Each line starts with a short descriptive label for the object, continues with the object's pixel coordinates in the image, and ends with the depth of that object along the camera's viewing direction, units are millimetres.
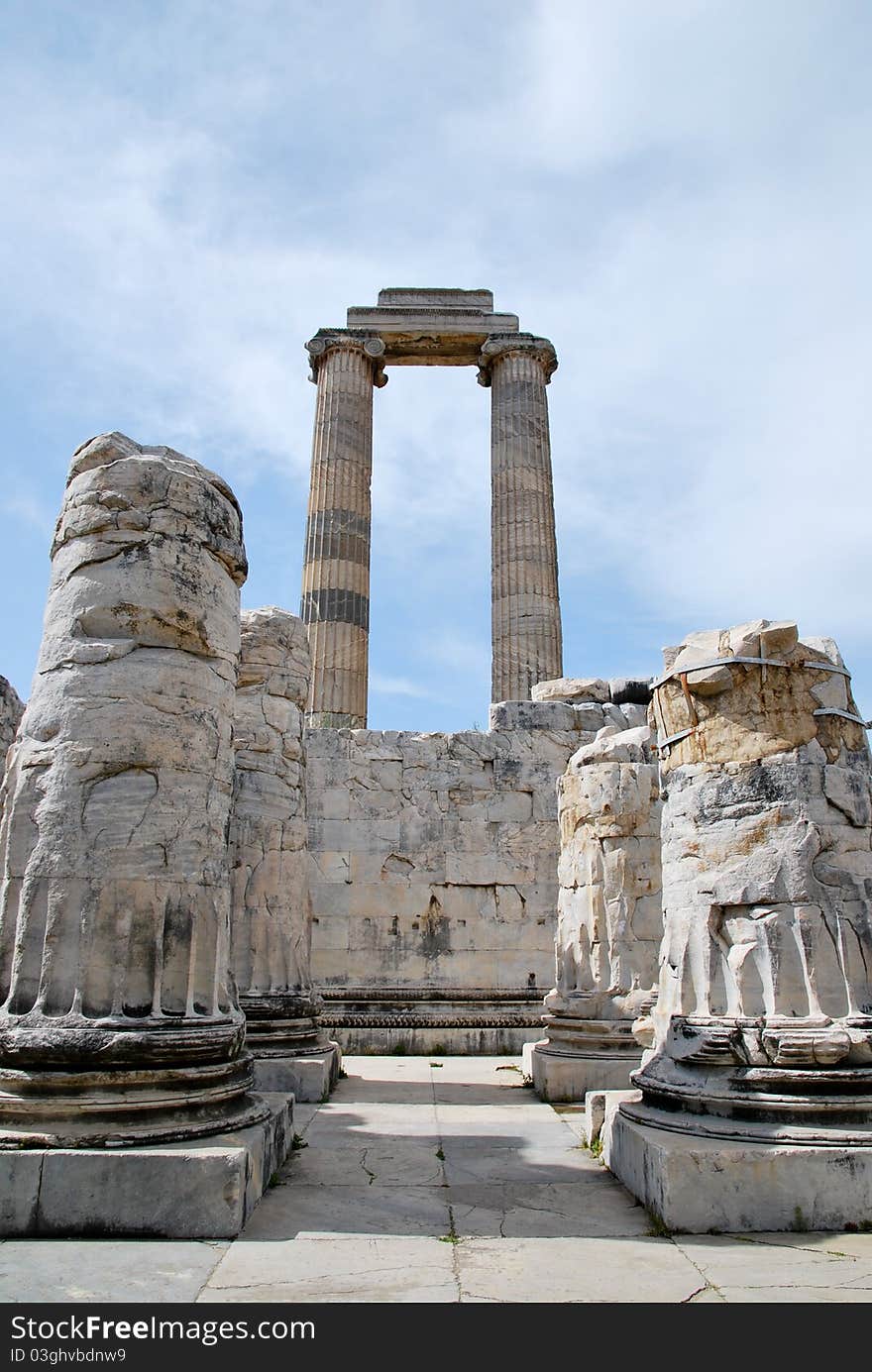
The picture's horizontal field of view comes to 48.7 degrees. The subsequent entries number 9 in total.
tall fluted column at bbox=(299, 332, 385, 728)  17344
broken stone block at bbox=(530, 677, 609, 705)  12555
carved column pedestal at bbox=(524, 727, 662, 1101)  7109
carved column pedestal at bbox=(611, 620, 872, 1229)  3791
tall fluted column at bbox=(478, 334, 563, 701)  18156
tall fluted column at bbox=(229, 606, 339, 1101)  7203
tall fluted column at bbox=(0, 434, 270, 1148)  3818
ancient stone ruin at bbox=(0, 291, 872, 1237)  3756
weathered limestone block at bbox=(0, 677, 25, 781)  8645
